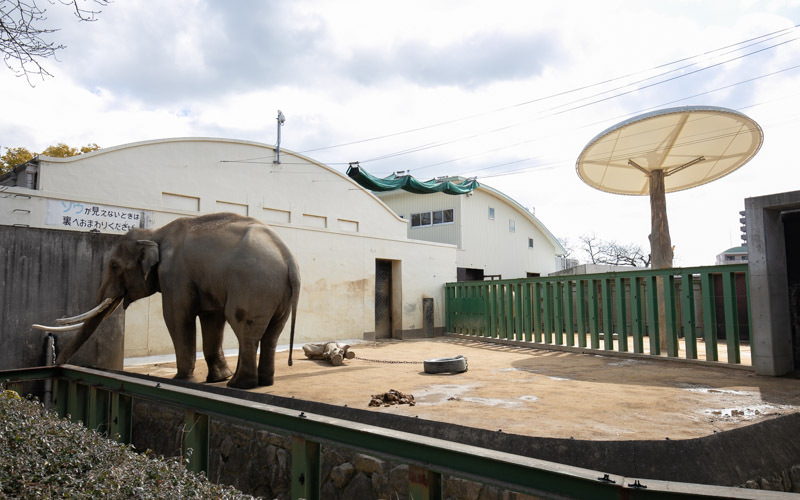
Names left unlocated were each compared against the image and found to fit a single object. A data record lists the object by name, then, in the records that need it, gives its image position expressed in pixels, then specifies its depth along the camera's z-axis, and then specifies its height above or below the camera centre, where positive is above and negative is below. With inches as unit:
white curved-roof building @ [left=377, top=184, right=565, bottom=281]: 921.5 +130.6
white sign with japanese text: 390.9 +65.8
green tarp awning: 715.4 +174.7
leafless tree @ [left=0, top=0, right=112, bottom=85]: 171.2 +88.9
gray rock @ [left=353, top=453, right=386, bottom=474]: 151.3 -50.1
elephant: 231.5 +8.9
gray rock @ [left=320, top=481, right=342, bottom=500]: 160.2 -61.2
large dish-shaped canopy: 397.1 +128.6
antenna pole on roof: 612.2 +186.4
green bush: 77.1 -28.2
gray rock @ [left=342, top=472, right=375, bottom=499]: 153.7 -57.7
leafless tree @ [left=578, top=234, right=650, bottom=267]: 1834.4 +144.5
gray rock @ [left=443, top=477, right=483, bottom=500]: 135.2 -51.4
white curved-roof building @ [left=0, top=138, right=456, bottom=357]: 399.9 +78.9
